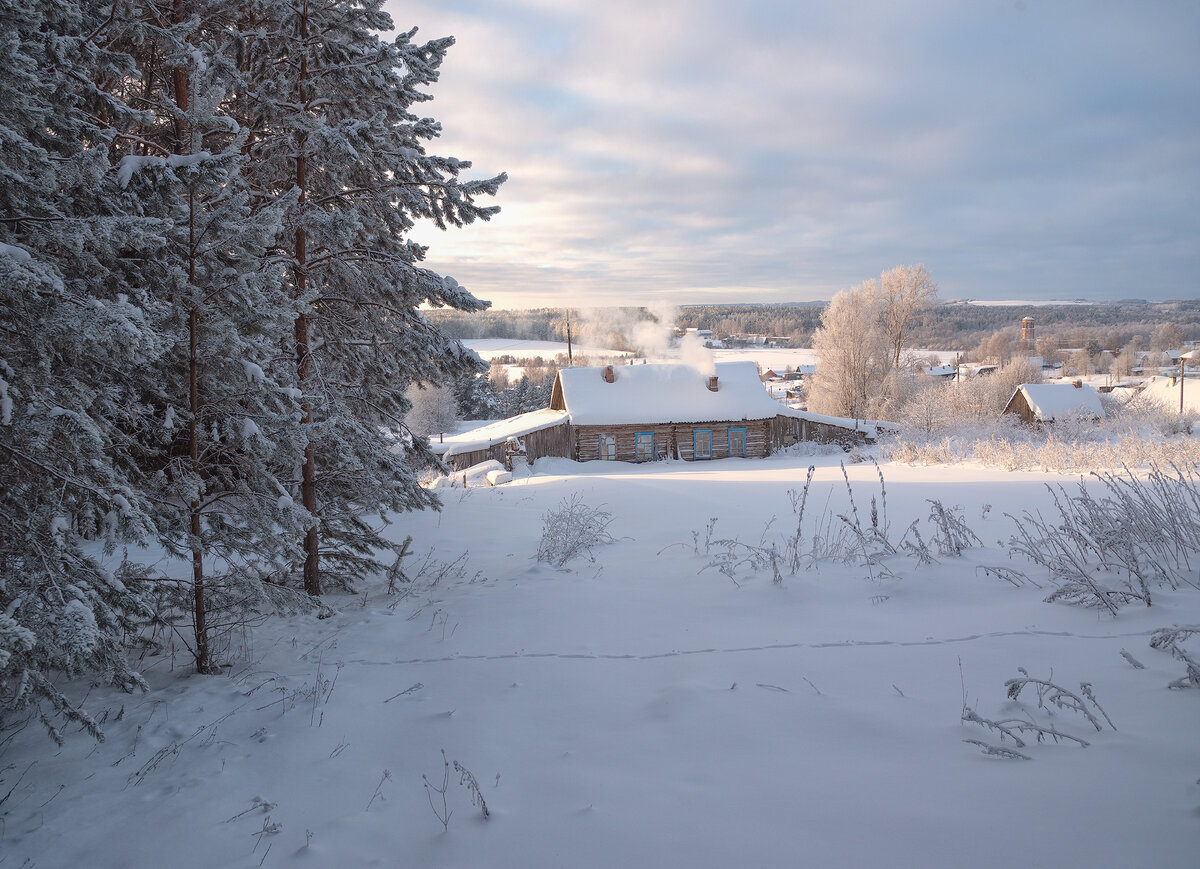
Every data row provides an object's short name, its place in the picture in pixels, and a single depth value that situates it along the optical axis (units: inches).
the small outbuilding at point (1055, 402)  1526.8
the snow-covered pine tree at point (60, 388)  132.4
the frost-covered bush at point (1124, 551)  172.7
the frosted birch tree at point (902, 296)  2017.7
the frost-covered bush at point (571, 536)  297.6
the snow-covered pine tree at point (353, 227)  245.4
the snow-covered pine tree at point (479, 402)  2874.0
